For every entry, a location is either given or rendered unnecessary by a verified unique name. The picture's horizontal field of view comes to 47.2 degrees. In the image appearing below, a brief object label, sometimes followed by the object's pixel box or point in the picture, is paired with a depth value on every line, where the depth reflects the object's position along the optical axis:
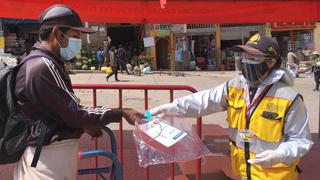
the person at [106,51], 20.95
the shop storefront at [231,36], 22.92
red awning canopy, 4.82
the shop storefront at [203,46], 23.64
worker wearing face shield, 2.21
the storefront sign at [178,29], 23.41
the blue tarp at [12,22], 22.34
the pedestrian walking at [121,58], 19.74
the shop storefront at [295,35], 22.96
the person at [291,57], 15.61
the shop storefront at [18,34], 21.87
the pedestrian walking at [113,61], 17.40
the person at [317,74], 13.83
